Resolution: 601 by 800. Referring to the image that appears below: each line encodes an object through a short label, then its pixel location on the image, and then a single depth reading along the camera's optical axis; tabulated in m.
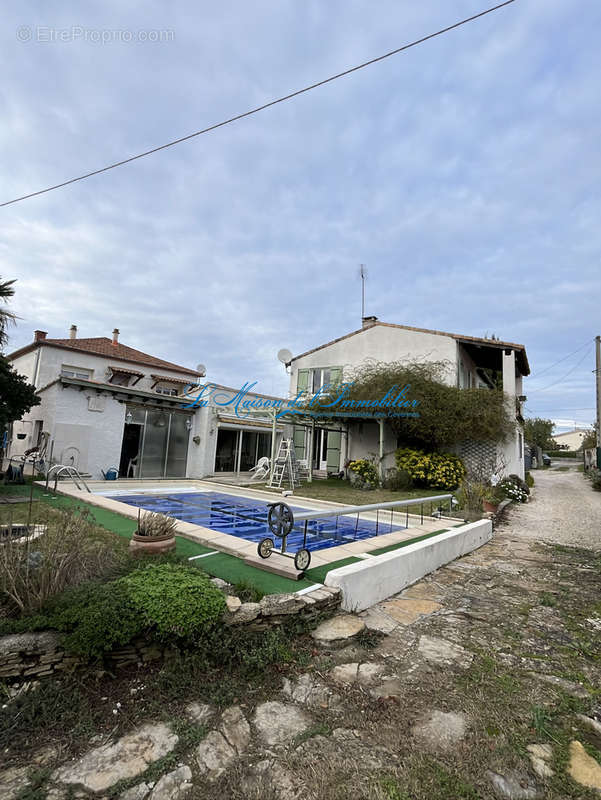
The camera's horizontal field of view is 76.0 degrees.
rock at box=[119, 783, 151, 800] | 2.02
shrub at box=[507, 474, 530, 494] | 15.15
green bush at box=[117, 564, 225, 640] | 2.99
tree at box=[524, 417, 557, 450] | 44.00
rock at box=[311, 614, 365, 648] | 3.63
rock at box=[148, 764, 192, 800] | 2.04
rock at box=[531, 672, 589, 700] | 3.06
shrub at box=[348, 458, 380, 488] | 14.45
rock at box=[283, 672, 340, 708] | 2.84
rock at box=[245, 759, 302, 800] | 2.07
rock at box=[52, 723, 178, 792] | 2.11
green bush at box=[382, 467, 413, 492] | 14.06
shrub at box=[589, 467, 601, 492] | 18.45
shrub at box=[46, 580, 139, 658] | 2.76
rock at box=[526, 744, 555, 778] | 2.25
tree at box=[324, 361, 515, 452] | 14.39
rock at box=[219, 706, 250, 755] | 2.42
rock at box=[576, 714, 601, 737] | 2.65
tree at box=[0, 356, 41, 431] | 9.54
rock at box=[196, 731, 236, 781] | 2.21
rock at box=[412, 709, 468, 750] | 2.45
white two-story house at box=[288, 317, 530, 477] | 15.67
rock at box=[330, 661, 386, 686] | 3.11
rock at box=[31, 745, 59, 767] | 2.21
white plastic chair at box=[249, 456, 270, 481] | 17.07
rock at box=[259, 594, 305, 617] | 3.56
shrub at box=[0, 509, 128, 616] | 3.13
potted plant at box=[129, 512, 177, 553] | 4.54
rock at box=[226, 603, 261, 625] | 3.36
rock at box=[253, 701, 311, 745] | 2.49
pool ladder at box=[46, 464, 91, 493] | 11.30
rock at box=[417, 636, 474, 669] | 3.43
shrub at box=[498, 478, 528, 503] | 14.14
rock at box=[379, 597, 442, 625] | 4.33
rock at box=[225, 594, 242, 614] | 3.39
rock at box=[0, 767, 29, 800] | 2.01
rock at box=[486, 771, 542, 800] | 2.09
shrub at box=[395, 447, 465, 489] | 14.03
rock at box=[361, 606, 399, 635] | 4.02
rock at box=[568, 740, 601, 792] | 2.20
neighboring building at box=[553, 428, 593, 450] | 69.31
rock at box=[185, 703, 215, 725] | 2.59
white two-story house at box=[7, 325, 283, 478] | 13.28
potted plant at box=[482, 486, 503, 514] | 10.49
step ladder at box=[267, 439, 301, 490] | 14.06
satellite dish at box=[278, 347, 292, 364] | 19.55
